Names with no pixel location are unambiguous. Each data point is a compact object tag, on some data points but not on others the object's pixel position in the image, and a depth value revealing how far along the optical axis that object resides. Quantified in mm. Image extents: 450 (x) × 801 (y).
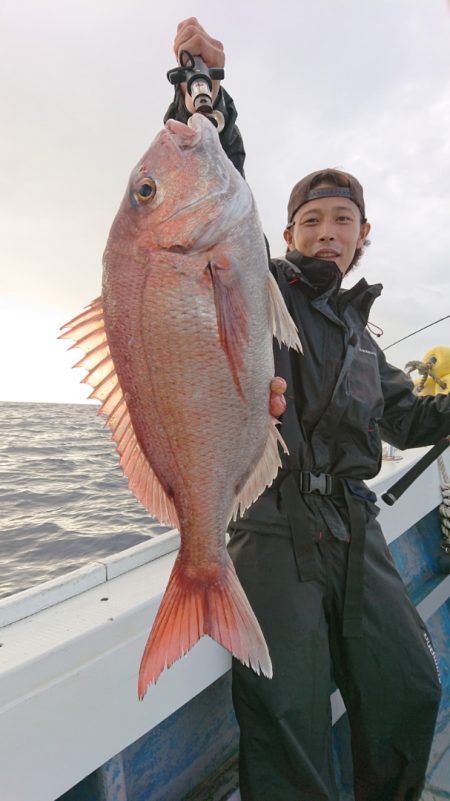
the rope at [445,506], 3783
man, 1766
